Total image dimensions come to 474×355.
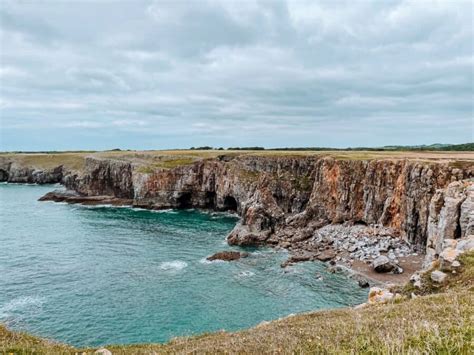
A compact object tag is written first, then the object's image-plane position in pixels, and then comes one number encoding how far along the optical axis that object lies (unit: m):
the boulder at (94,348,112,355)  14.77
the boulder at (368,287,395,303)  22.04
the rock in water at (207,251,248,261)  55.75
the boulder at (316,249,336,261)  54.92
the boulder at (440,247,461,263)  22.80
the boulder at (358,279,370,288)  43.69
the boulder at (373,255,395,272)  47.53
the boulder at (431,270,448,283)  21.80
